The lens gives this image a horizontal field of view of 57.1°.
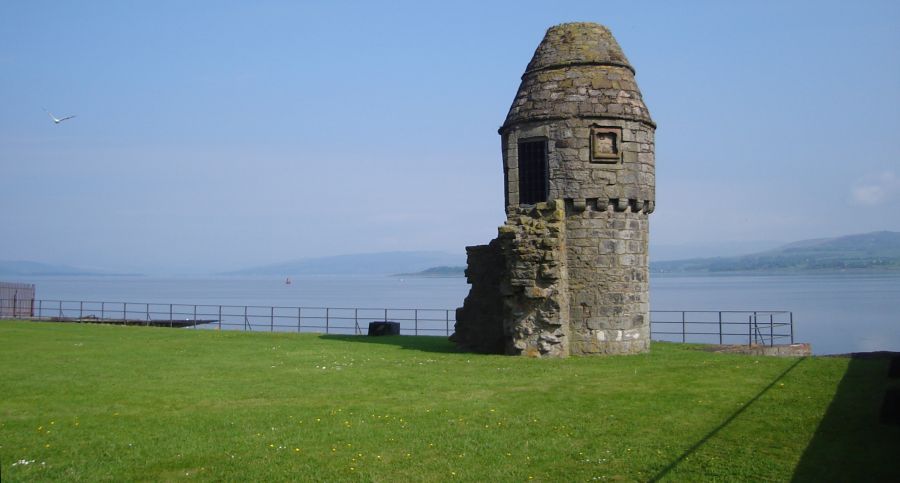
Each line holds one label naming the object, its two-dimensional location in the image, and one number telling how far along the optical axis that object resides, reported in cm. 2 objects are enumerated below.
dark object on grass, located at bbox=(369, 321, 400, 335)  3025
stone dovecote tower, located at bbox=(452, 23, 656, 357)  2092
